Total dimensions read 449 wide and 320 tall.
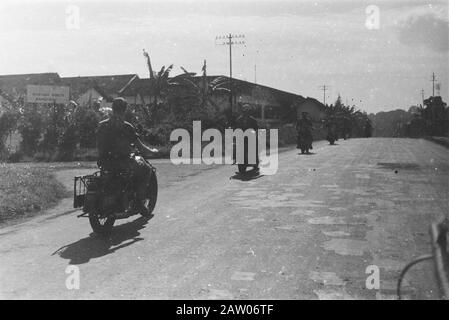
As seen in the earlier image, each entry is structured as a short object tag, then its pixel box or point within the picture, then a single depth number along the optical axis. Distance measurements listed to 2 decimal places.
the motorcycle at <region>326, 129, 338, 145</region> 39.62
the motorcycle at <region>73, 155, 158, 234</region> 7.28
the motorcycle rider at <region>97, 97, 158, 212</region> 7.78
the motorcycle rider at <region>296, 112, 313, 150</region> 26.28
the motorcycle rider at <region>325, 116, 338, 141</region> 39.74
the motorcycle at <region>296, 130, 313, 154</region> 26.62
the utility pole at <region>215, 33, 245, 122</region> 51.28
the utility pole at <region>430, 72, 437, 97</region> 95.06
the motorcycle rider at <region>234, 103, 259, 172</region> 16.05
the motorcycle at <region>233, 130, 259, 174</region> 15.61
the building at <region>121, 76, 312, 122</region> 49.22
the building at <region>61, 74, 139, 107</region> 59.03
